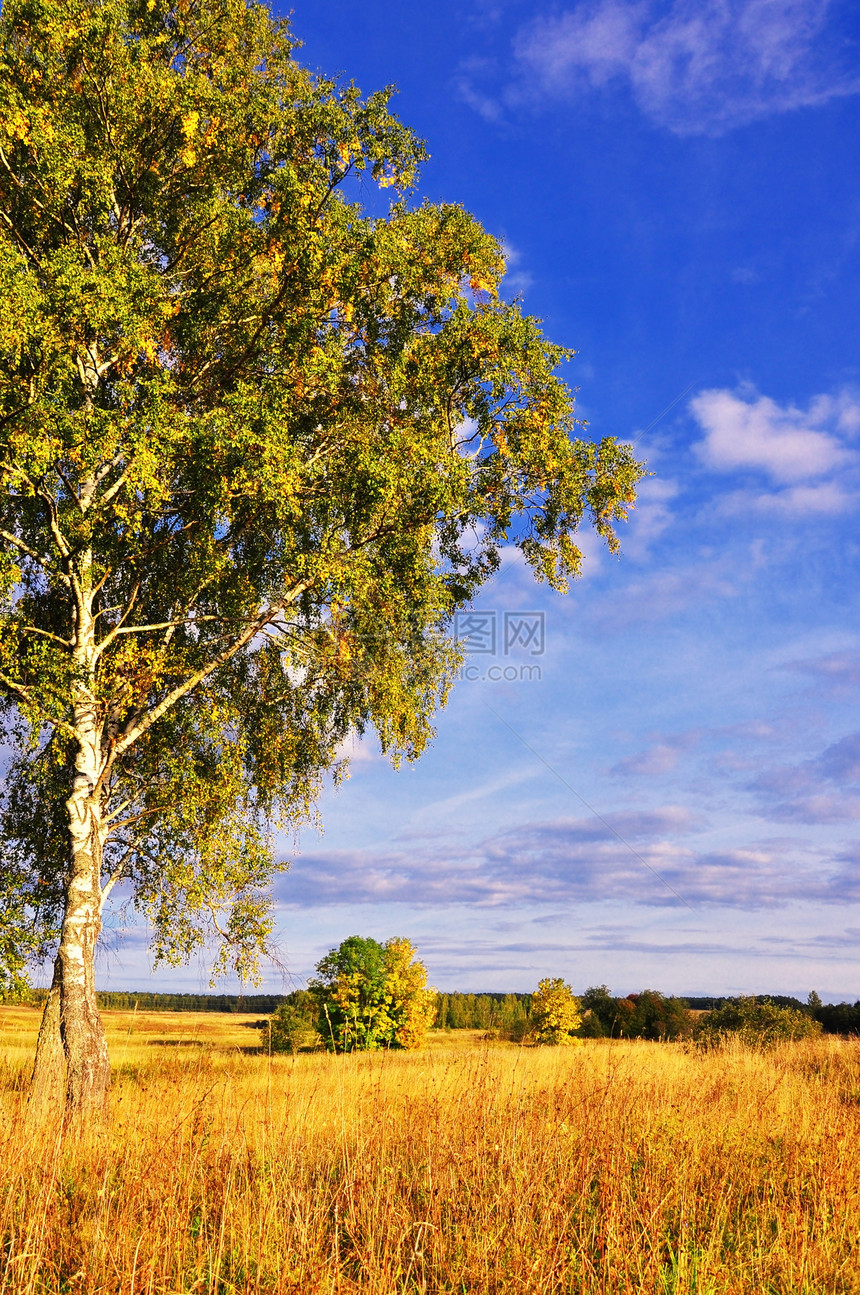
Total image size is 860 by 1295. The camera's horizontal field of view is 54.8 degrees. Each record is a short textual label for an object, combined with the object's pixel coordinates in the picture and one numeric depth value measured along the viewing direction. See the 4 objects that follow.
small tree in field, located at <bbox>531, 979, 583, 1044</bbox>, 54.06
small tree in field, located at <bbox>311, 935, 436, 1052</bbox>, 46.16
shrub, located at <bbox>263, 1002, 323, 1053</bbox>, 37.67
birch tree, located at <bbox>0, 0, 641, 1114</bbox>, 12.97
